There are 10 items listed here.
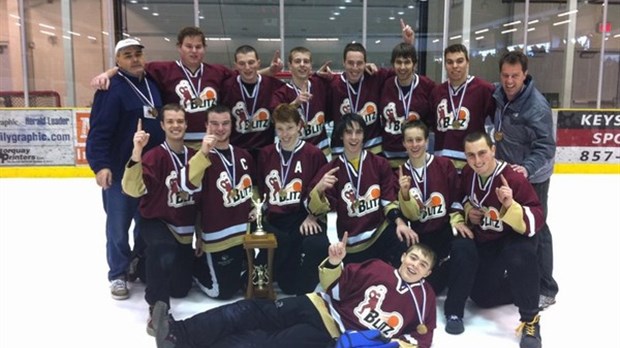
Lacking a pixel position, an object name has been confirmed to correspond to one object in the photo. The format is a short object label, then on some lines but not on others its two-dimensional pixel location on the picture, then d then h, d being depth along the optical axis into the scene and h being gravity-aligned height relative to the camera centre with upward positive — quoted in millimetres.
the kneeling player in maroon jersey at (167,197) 2533 -463
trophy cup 2674 -807
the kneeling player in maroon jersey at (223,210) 2814 -547
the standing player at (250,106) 3369 +35
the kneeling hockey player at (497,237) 2426 -627
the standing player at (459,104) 3107 +53
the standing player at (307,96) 3320 +102
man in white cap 2859 -143
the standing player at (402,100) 3312 +81
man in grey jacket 2680 -115
